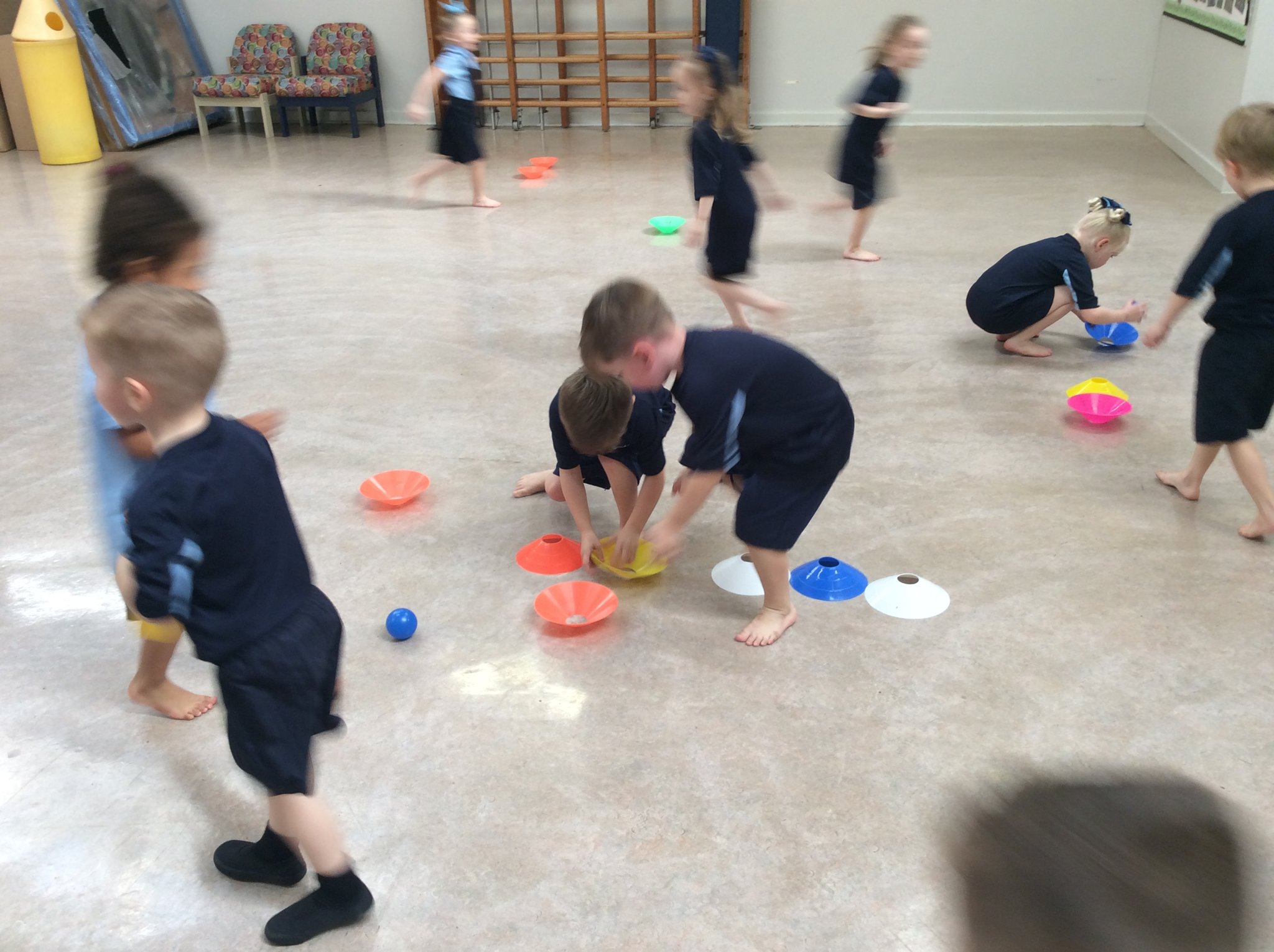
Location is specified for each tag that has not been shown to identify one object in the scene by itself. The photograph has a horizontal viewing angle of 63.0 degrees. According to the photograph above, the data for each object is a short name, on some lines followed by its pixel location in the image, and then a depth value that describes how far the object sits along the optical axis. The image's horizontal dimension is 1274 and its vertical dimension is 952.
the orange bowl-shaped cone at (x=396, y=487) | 3.30
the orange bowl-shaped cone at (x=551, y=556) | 2.98
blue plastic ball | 2.64
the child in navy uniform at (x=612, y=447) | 2.45
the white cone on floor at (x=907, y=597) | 2.75
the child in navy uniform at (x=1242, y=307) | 2.82
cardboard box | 8.48
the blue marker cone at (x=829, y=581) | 2.82
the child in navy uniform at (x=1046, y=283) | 4.16
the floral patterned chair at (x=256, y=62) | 9.17
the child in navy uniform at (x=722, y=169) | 4.11
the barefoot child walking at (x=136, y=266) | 2.10
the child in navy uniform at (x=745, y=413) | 2.28
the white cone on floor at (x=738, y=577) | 2.89
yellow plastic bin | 8.00
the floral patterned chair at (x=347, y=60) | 9.23
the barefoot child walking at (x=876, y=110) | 5.05
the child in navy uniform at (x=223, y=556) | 1.57
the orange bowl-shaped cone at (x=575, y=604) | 2.70
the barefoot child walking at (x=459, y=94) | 6.33
